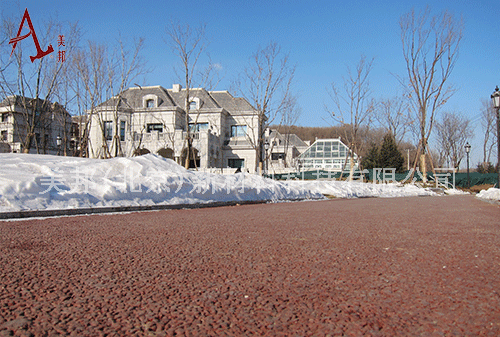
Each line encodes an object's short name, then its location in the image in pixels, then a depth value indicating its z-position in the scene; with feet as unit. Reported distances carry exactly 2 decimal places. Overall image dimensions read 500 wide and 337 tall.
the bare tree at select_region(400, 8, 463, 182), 71.20
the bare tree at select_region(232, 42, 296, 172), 71.87
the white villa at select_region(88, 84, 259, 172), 103.35
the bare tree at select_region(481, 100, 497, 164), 148.65
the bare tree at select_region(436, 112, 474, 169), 150.30
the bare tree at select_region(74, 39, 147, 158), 64.36
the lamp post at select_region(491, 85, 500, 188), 41.64
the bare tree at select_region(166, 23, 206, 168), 63.69
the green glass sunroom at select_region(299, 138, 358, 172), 197.88
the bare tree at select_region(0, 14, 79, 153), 56.80
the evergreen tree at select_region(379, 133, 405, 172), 120.06
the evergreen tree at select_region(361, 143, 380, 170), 124.36
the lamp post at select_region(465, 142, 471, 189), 84.33
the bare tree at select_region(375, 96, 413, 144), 128.14
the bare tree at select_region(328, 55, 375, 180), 84.07
